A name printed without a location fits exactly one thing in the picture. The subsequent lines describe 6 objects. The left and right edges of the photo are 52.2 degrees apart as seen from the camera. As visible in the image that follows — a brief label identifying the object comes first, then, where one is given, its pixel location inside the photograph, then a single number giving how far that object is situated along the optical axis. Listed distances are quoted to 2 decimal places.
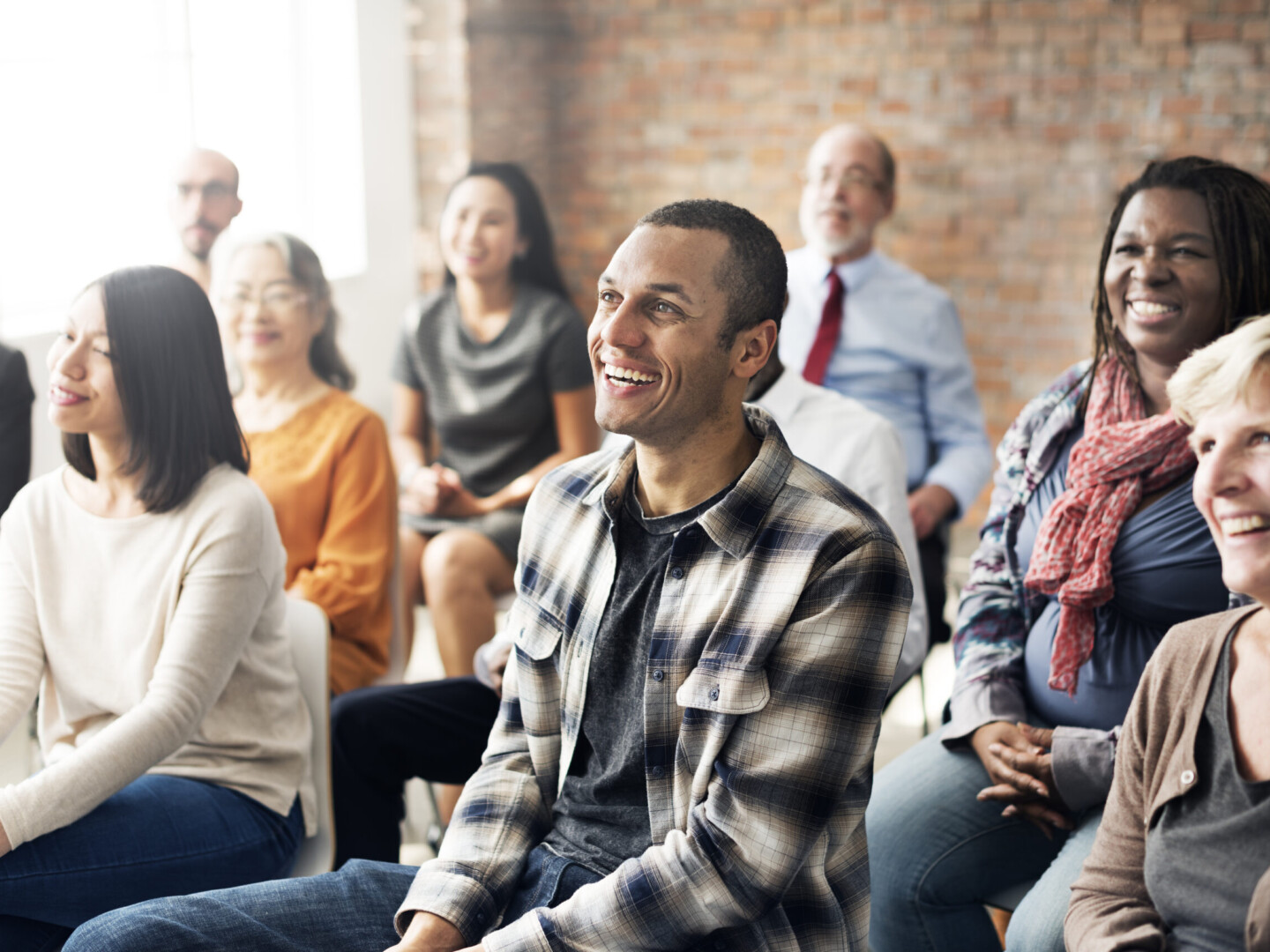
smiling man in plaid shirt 1.38
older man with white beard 3.24
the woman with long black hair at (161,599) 1.81
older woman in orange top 2.57
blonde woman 1.29
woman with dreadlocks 1.80
